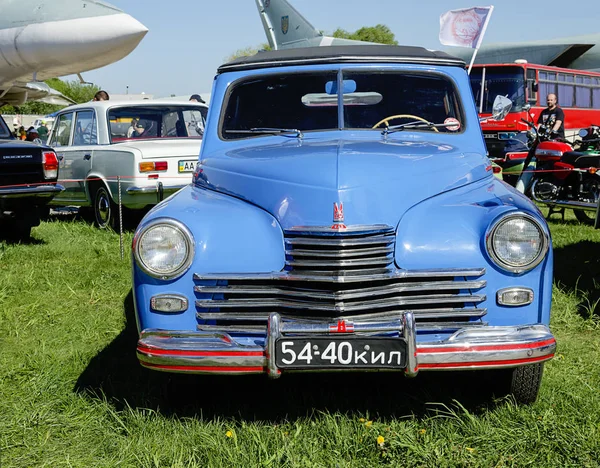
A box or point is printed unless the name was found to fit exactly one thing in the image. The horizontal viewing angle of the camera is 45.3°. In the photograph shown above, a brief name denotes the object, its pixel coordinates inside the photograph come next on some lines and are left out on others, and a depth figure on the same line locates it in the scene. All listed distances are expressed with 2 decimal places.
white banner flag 15.02
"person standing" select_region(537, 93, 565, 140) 11.74
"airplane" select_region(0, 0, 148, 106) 15.88
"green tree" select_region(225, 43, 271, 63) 66.96
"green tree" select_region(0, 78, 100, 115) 66.31
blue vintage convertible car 2.79
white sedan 8.24
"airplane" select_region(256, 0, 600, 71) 27.12
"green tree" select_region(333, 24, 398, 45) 60.97
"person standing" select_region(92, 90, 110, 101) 11.62
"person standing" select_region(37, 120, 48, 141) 22.83
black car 7.56
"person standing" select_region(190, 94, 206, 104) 13.69
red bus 15.12
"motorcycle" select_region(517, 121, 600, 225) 8.55
